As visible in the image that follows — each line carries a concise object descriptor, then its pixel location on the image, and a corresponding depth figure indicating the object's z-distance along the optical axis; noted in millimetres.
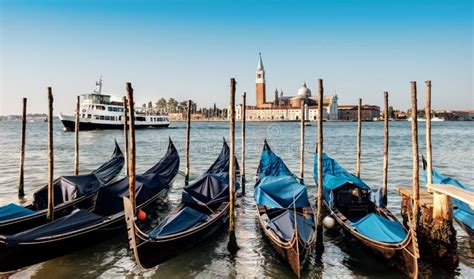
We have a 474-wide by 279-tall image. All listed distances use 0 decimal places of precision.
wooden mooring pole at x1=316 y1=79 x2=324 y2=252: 7286
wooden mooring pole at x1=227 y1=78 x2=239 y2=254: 7477
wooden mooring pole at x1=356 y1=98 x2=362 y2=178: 12023
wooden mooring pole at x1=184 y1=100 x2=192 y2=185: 13295
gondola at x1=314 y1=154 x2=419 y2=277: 6051
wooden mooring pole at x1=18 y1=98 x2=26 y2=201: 11531
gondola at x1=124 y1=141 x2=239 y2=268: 6002
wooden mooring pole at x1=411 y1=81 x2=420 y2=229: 7332
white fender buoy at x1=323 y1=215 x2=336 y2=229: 8492
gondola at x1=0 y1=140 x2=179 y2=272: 5966
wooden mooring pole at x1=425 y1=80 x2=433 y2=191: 7824
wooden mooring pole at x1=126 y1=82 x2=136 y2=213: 7249
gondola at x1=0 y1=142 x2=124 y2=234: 7328
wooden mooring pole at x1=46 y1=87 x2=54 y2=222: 7793
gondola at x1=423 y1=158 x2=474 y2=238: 7574
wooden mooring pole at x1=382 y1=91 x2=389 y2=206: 10297
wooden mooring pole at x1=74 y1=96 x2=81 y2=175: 12664
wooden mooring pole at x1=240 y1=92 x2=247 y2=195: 13088
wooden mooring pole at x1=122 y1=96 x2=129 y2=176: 12248
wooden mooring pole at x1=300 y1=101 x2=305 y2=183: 12444
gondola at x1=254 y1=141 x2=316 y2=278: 6297
